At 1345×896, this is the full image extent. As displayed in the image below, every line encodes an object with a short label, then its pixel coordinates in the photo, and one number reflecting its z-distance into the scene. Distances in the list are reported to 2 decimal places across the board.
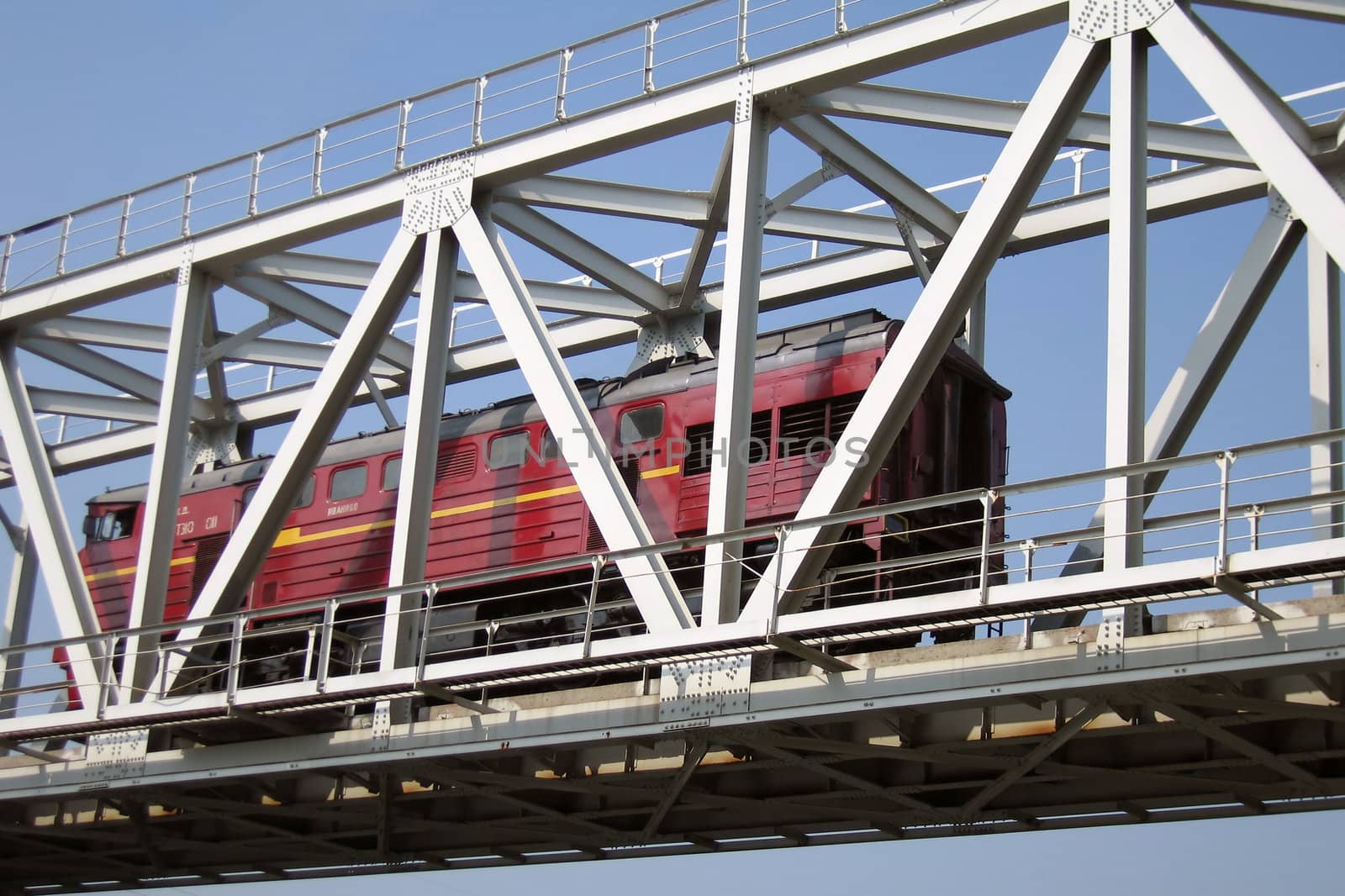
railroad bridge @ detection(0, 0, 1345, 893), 14.80
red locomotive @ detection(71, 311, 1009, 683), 20.88
